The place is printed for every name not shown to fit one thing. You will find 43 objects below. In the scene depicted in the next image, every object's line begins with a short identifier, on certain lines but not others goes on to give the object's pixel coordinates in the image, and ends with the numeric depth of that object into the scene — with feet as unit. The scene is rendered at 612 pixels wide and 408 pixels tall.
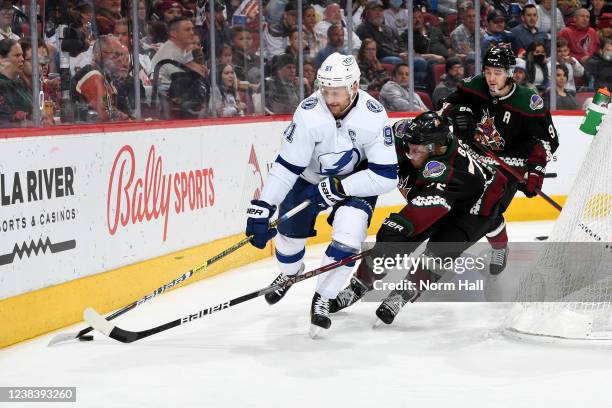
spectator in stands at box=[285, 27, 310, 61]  44.31
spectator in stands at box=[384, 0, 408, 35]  48.50
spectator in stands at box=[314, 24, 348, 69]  46.13
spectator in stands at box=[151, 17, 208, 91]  35.21
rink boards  24.66
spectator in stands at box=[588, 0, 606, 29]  52.09
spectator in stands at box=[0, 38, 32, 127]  26.05
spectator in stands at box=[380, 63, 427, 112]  47.99
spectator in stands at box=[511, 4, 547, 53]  51.05
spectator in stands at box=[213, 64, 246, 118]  38.30
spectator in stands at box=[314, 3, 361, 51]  45.87
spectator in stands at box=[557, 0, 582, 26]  51.36
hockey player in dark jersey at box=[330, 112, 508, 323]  25.31
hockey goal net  23.32
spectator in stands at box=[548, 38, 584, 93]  51.14
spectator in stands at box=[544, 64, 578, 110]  50.32
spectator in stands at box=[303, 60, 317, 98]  44.83
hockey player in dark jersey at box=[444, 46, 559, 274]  32.08
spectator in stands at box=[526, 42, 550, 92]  50.75
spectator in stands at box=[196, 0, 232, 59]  38.34
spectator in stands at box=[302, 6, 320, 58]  45.00
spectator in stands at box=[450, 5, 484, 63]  49.71
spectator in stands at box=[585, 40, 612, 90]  51.36
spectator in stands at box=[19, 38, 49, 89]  27.47
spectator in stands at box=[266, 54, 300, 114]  42.65
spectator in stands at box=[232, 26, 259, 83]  40.48
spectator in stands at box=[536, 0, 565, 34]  51.01
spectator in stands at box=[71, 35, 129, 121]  30.04
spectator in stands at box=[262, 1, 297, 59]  43.04
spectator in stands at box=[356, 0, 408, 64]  47.77
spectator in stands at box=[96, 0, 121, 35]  31.93
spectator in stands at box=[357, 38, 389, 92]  47.55
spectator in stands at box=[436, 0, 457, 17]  49.50
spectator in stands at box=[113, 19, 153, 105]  32.92
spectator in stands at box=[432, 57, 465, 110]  49.63
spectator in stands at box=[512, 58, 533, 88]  50.62
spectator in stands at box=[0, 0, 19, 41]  27.32
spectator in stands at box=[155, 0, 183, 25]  35.36
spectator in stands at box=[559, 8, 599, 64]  51.49
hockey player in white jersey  24.73
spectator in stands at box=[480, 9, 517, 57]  49.80
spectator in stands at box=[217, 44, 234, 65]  39.23
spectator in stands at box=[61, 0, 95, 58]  30.09
